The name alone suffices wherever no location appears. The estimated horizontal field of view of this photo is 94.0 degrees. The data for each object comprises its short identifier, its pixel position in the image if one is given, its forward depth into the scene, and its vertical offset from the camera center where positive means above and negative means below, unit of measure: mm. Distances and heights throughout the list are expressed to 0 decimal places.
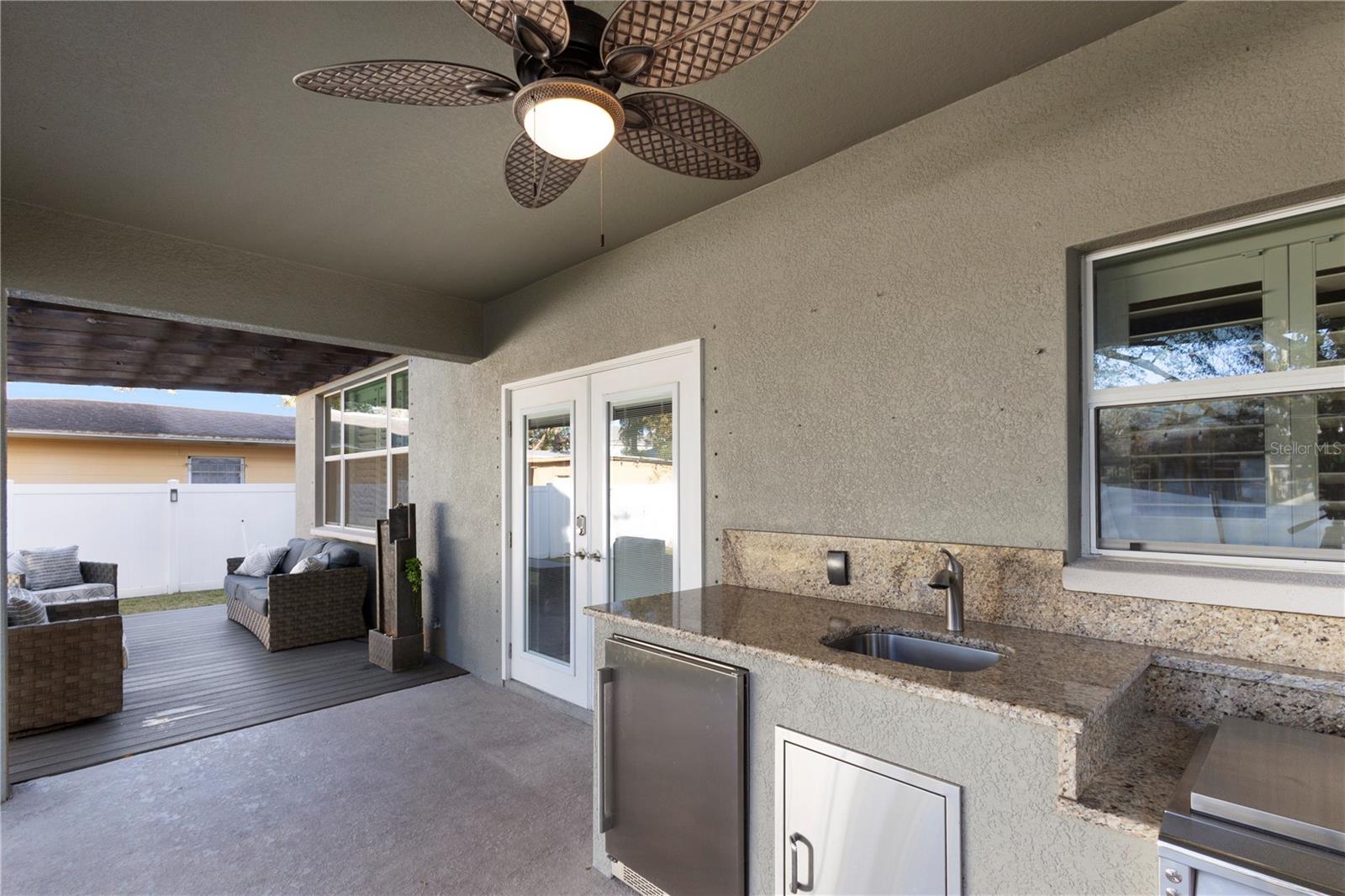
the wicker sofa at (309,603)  5523 -1385
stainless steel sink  1886 -634
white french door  3199 -286
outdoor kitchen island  1224 -665
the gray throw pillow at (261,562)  6809 -1183
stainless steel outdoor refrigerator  1857 -1021
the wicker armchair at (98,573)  6480 -1231
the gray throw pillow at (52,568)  5980 -1108
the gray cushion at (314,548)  6508 -998
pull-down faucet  1854 -396
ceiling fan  1160 +803
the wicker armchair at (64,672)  3646 -1305
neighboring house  9844 +169
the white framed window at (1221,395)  1629 +155
